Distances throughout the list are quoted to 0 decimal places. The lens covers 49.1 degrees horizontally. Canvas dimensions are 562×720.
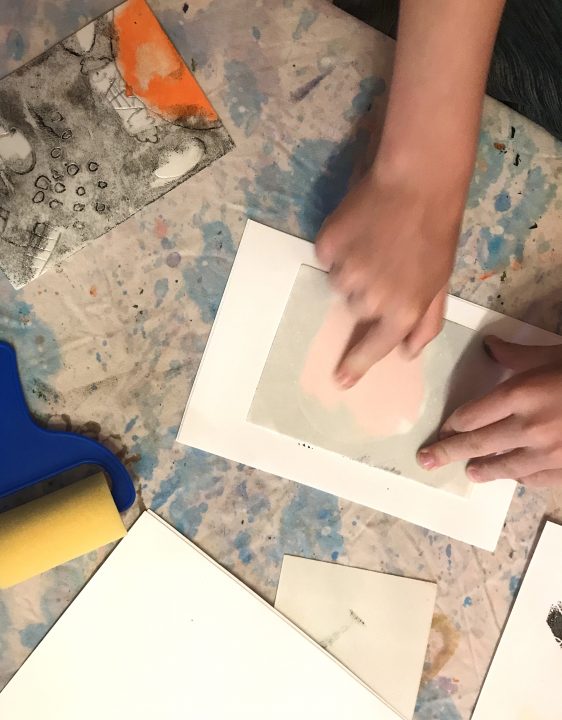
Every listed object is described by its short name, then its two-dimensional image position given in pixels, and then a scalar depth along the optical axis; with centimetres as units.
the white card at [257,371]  53
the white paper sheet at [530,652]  57
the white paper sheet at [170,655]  53
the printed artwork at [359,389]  54
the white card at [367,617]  56
